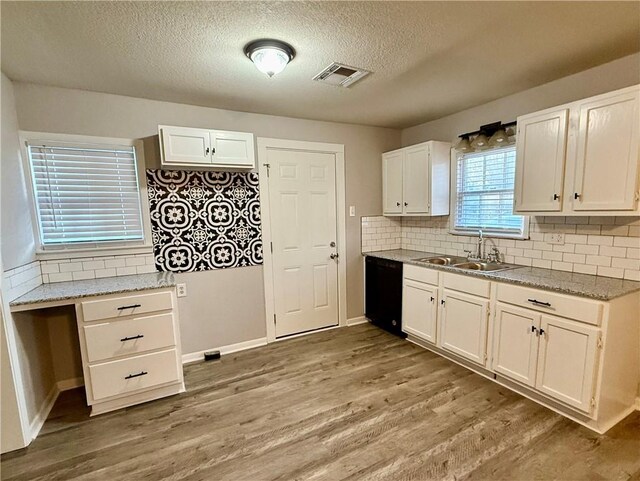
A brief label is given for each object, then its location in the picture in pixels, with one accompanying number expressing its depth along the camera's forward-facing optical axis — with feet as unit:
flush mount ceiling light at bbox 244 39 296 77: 5.91
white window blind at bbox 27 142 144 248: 7.93
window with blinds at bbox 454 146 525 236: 9.29
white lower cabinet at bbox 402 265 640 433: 6.21
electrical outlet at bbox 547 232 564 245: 8.13
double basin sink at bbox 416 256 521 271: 9.25
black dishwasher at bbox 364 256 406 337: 11.05
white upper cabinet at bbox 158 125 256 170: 8.33
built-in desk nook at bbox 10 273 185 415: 6.98
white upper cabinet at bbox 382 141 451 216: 10.64
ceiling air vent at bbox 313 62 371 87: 7.04
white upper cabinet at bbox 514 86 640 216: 6.18
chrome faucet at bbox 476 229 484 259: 9.95
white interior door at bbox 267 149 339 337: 10.87
